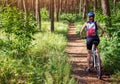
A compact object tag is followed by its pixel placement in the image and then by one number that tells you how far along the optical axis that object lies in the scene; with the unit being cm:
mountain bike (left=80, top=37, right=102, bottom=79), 971
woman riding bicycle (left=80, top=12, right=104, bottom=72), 992
